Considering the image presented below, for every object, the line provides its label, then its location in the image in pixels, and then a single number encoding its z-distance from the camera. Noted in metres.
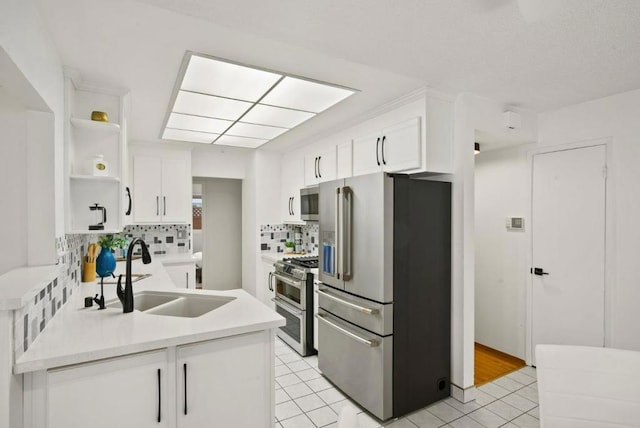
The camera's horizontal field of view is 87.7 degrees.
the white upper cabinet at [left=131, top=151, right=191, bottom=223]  4.30
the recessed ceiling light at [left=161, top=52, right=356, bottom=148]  2.19
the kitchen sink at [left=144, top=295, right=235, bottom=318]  2.11
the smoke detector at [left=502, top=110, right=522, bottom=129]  2.84
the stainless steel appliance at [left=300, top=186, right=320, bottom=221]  3.72
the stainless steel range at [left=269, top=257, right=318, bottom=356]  3.41
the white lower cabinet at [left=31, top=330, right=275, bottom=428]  1.28
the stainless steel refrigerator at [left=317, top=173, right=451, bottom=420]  2.31
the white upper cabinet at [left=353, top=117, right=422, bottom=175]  2.53
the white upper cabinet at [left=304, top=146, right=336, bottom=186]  3.59
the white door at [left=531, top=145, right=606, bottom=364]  2.76
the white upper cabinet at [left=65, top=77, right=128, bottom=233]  2.16
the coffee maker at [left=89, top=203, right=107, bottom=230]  2.22
